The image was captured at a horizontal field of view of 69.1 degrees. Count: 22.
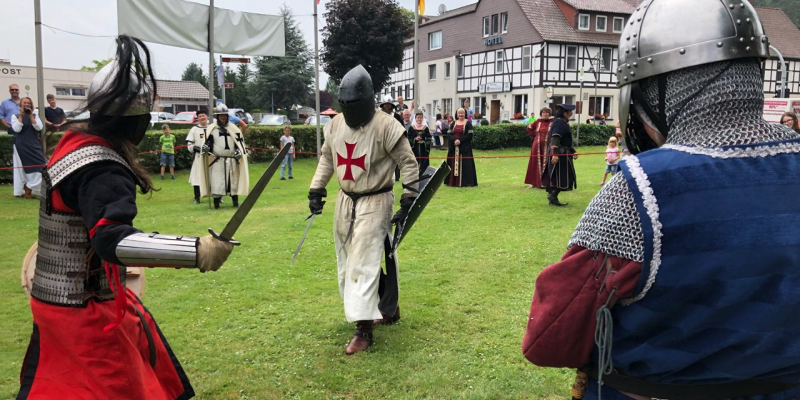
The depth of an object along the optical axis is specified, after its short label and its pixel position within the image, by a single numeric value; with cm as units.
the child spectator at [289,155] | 1561
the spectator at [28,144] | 1042
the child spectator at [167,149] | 1490
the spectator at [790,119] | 866
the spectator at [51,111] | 1066
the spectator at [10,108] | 1035
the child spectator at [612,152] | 1271
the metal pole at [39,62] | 922
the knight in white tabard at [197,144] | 1071
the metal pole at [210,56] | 1077
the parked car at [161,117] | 2945
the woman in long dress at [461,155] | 1302
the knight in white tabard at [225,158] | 1041
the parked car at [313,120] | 2890
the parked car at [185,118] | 2959
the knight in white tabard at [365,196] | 421
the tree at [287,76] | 4605
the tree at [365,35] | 3256
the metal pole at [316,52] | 1448
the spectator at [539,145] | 1158
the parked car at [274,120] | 2972
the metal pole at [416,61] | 1537
